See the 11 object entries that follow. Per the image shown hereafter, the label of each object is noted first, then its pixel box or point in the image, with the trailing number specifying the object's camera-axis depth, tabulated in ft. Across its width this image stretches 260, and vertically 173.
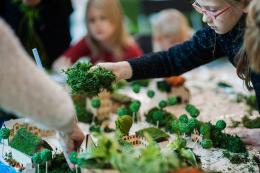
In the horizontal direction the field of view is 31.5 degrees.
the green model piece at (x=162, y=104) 5.24
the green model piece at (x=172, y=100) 5.27
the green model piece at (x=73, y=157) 3.65
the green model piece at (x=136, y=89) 5.48
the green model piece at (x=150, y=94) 5.38
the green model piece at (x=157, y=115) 4.99
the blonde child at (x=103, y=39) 6.93
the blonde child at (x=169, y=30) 7.23
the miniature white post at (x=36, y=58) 3.87
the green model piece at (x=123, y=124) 4.14
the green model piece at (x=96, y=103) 5.11
